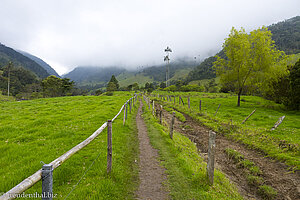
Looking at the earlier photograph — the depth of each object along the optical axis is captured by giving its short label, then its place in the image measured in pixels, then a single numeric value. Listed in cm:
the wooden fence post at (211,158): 650
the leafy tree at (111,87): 11740
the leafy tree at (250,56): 3256
